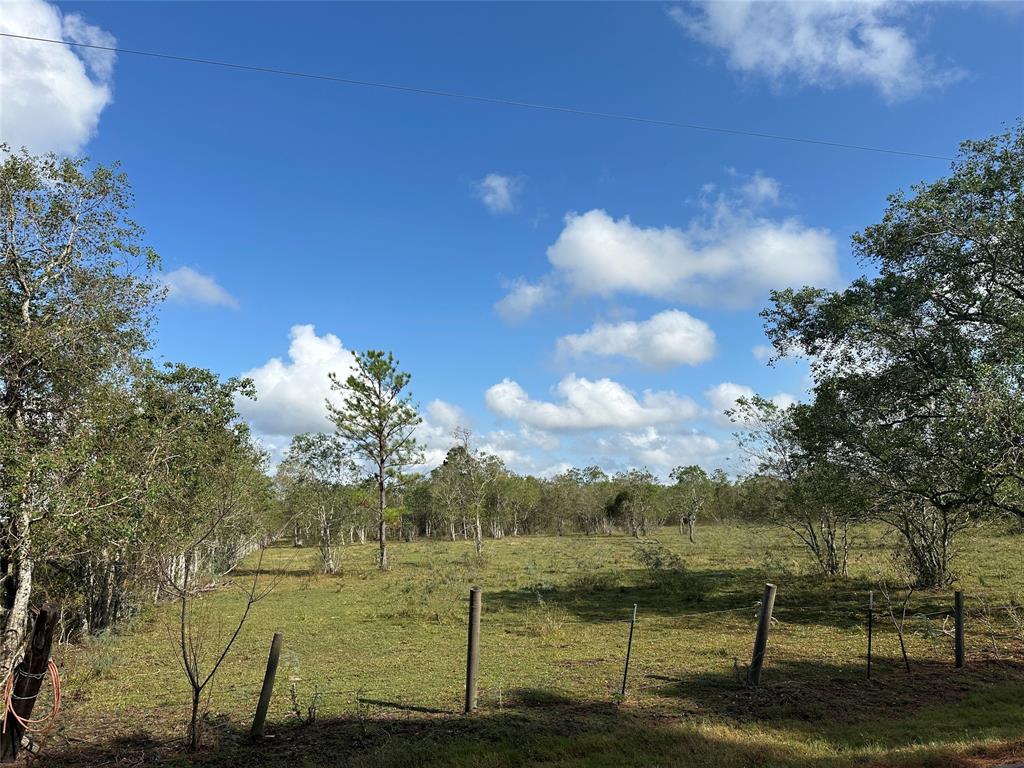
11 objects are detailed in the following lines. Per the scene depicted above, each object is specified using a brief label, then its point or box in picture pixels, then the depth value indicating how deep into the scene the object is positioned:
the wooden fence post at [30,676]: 6.05
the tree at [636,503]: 60.62
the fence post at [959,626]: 10.00
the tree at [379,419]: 32.09
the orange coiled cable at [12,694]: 6.05
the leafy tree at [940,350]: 11.07
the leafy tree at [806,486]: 15.45
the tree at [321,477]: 34.69
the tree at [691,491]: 49.00
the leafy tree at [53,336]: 9.80
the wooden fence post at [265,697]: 7.02
